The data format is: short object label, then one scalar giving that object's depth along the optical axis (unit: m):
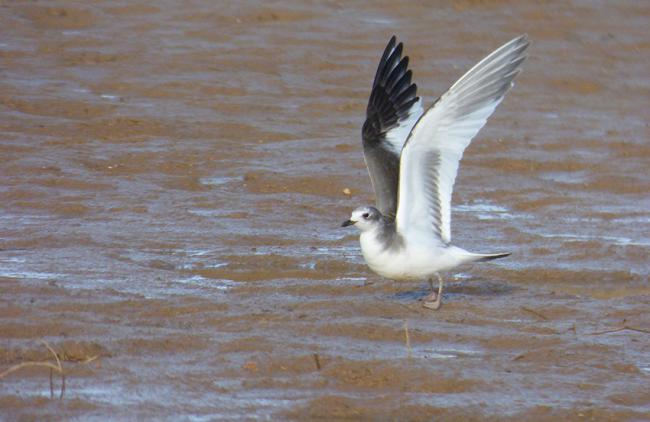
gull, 15.15
